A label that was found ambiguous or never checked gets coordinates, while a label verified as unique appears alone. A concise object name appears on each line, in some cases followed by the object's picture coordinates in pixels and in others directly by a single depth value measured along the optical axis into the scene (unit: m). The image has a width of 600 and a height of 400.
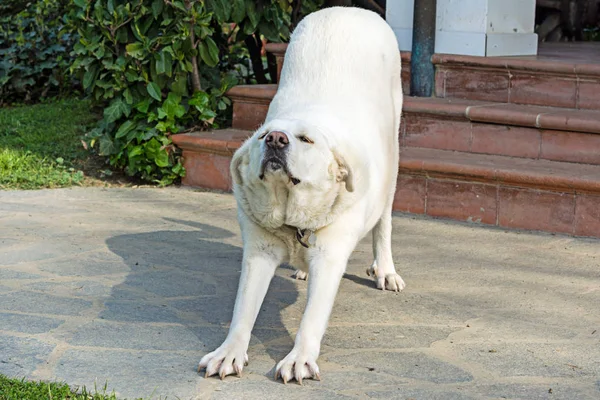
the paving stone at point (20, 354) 5.43
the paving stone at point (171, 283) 7.17
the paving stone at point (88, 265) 7.58
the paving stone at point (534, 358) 5.58
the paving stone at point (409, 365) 5.49
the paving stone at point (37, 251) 7.85
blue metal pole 10.69
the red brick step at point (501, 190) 8.79
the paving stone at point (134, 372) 5.19
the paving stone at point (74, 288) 7.01
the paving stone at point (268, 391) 5.16
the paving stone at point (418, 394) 5.16
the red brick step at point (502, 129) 9.40
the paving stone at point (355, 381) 5.30
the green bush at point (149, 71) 10.75
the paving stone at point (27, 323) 6.16
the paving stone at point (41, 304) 6.58
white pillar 10.76
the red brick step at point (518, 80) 9.97
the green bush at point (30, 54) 15.03
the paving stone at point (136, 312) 6.48
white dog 5.43
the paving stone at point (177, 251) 7.94
